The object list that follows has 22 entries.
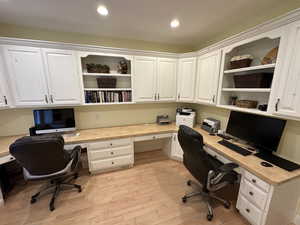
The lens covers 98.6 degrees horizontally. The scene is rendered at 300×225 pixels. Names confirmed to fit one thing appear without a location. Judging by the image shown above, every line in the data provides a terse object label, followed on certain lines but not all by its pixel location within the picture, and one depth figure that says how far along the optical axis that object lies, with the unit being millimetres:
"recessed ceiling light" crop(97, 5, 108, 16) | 1665
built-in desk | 1324
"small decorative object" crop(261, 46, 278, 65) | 1576
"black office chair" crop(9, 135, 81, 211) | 1453
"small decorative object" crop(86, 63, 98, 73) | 2408
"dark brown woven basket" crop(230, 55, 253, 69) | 1841
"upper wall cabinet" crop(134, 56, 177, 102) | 2621
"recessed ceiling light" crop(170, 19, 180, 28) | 2014
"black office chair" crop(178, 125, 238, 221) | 1480
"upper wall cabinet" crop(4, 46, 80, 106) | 1967
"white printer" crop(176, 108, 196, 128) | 2768
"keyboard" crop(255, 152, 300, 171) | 1425
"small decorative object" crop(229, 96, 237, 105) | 2201
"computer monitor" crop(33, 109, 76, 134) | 2241
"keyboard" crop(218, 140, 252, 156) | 1724
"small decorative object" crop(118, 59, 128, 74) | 2594
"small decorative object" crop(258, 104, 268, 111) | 1650
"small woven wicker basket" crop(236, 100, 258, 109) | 1872
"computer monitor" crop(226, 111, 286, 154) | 1599
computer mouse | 1463
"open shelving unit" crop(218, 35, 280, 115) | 1678
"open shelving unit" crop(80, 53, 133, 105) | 2475
